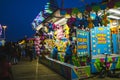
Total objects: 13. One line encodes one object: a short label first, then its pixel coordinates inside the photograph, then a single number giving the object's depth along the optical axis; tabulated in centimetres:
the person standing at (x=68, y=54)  572
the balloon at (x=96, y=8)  489
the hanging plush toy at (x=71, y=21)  497
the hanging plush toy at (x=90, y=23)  489
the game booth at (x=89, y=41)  488
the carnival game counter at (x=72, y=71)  469
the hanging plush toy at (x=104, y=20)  493
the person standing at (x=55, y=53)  734
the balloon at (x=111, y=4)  469
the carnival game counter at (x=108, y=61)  529
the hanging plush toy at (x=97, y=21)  499
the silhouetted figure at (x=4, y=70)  266
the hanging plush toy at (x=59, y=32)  723
